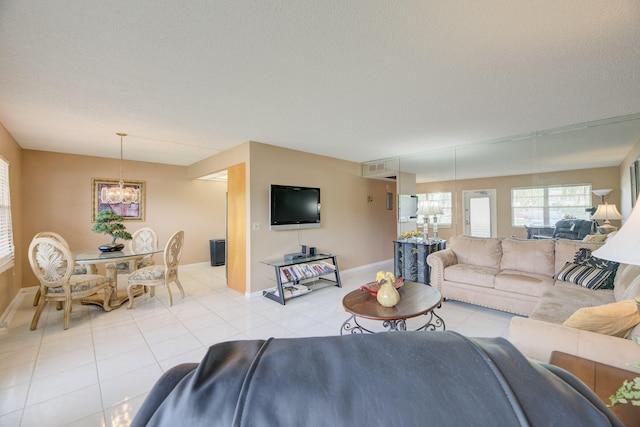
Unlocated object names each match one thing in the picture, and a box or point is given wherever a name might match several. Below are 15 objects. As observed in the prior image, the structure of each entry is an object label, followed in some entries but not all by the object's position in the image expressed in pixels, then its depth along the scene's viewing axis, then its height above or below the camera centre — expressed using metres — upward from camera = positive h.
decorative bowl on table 2.61 -0.74
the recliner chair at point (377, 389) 0.33 -0.24
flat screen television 4.29 +0.14
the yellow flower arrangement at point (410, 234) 4.99 -0.37
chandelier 4.14 +0.34
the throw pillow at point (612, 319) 1.45 -0.59
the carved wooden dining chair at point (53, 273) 2.95 -0.65
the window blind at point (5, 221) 3.25 -0.05
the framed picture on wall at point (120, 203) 4.93 +0.29
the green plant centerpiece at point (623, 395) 0.66 -0.49
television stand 3.90 -0.96
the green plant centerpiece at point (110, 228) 3.62 -0.17
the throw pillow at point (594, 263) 2.69 -0.54
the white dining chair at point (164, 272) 3.63 -0.80
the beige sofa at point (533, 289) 1.41 -0.73
